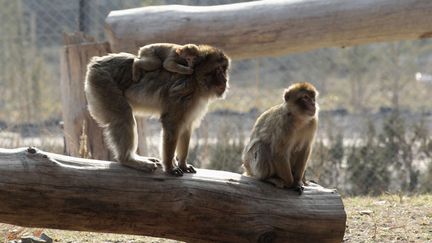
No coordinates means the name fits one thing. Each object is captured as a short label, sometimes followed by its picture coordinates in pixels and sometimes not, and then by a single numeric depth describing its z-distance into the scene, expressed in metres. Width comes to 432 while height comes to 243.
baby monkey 13.25
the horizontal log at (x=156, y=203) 11.83
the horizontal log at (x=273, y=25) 18.61
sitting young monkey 13.95
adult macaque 13.16
